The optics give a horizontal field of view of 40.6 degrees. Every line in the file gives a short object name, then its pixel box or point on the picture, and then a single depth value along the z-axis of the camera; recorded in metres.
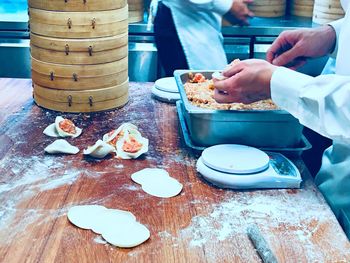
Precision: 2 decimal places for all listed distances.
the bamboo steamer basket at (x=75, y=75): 1.64
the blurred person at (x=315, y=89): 1.11
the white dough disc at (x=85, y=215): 1.03
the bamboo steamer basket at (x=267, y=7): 3.16
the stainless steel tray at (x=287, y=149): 1.38
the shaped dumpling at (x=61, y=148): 1.36
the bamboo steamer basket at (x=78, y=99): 1.67
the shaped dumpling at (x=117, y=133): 1.42
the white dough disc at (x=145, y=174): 1.22
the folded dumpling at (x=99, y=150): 1.33
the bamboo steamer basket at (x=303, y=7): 3.27
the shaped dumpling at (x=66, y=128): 1.48
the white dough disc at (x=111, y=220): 1.02
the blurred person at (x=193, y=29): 2.57
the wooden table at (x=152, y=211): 0.95
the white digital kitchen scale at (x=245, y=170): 1.18
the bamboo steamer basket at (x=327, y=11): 2.89
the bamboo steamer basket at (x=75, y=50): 1.61
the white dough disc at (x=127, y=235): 0.97
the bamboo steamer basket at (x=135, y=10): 2.85
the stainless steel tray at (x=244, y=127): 1.33
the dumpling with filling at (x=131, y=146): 1.35
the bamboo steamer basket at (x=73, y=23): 1.58
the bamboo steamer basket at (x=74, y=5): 1.56
